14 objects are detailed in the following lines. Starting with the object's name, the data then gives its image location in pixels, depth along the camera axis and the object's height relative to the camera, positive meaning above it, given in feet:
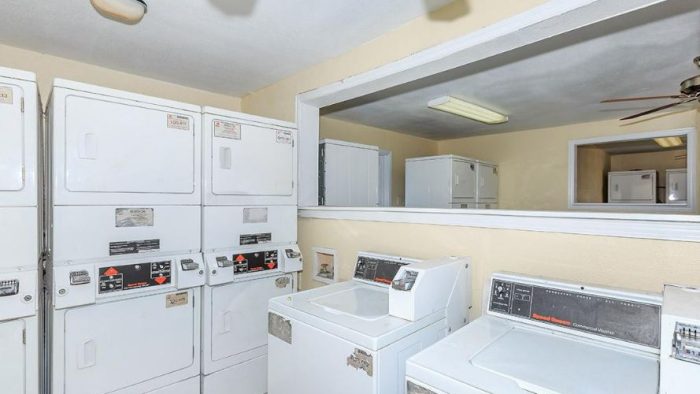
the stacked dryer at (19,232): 5.12 -0.59
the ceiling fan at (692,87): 7.79 +2.47
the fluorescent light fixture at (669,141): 14.67 +2.49
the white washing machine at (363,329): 4.43 -1.85
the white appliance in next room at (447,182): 14.82 +0.56
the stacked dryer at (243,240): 7.24 -1.01
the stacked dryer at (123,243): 5.67 -0.88
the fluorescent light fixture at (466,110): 11.88 +3.10
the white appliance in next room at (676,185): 17.12 +0.62
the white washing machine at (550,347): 3.46 -1.77
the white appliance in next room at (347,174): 10.53 +0.64
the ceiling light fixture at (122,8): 5.95 +3.13
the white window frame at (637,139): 13.15 +1.08
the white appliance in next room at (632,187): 19.83 +0.54
